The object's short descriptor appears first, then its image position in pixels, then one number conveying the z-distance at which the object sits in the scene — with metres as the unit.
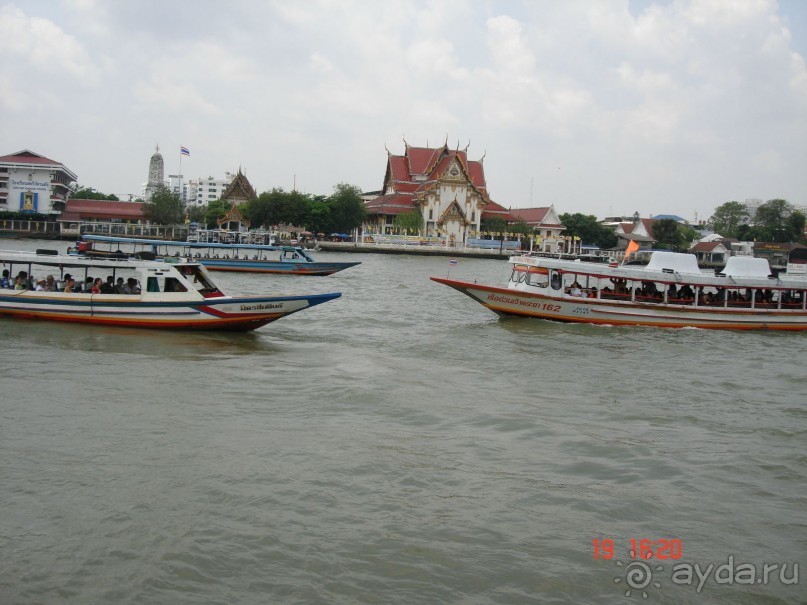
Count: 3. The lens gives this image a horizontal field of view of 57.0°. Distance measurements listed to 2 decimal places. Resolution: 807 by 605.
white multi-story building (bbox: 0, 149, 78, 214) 73.25
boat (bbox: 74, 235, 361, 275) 35.19
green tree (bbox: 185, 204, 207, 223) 94.21
